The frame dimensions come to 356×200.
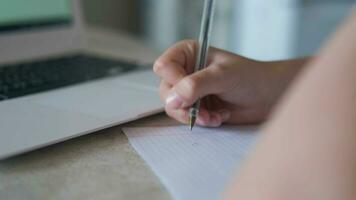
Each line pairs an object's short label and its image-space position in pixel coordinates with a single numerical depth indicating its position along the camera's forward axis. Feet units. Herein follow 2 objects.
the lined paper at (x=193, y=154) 1.05
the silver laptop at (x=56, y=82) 1.35
